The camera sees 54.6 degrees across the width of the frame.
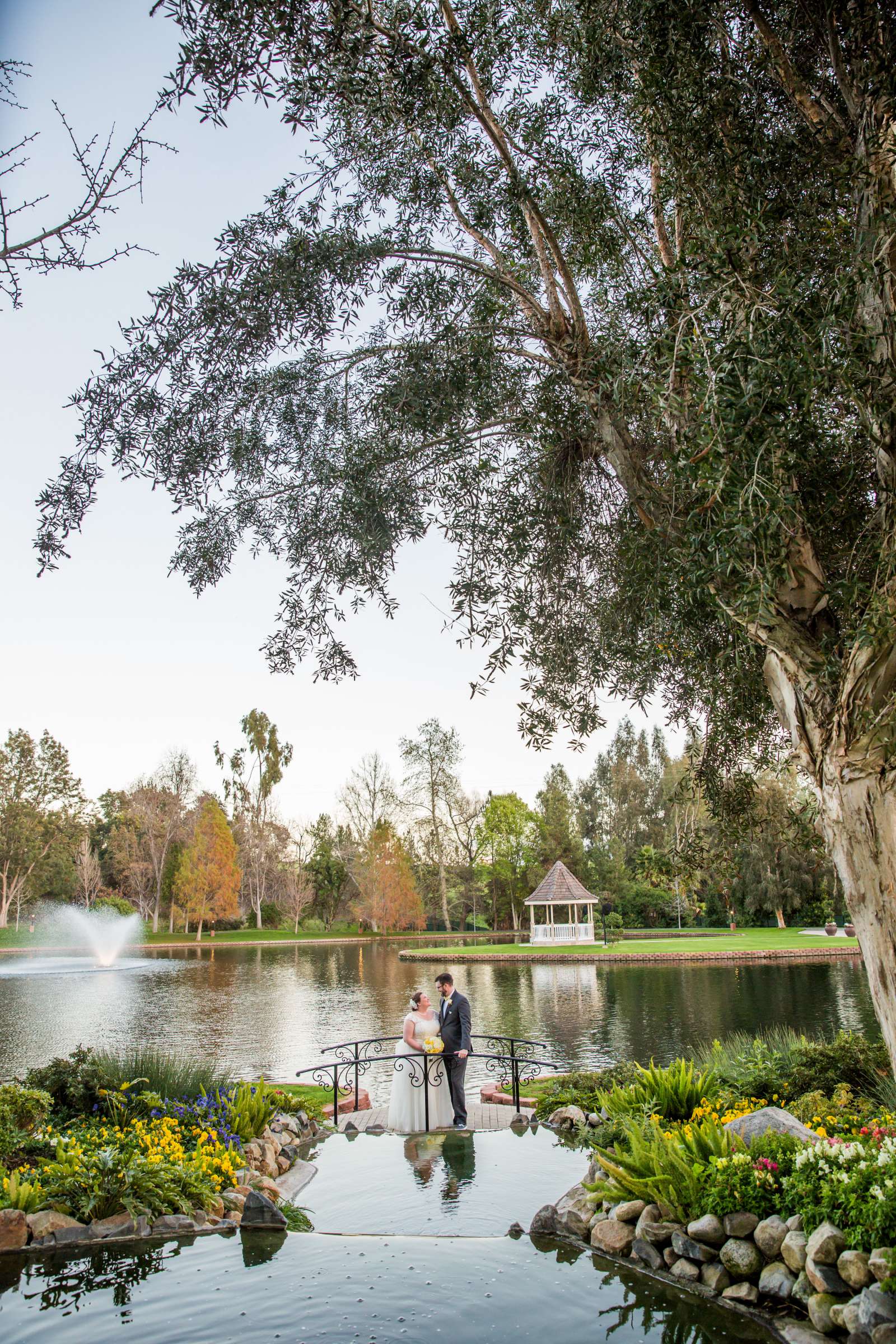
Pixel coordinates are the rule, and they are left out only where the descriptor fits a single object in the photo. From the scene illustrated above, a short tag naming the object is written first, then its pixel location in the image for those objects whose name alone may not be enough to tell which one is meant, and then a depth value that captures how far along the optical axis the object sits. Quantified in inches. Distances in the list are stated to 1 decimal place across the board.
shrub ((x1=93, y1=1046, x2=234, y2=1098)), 315.6
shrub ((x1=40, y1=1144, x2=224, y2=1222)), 224.5
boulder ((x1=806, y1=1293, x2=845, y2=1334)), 155.9
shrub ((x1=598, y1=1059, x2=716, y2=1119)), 293.1
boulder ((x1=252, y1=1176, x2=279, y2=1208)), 255.4
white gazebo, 1546.5
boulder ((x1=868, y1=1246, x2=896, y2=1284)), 151.9
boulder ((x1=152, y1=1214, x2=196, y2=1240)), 223.5
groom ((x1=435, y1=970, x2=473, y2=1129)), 351.9
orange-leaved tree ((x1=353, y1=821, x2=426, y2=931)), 1911.9
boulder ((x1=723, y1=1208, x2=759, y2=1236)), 186.5
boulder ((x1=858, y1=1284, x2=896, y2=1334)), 142.9
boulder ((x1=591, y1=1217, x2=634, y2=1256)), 205.3
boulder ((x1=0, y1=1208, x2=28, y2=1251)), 210.8
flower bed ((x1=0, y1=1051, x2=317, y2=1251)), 221.5
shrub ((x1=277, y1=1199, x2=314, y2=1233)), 229.0
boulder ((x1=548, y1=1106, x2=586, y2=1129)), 344.5
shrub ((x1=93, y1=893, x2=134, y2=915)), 1948.8
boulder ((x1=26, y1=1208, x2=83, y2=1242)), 215.9
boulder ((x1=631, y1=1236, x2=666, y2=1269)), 196.2
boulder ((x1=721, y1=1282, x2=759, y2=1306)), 174.6
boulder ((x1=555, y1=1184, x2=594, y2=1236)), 217.2
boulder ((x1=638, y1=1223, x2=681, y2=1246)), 199.6
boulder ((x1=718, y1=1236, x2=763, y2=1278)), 180.4
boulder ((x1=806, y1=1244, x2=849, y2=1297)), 159.5
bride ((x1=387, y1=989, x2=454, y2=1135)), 351.3
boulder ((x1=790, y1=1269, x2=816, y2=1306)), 164.4
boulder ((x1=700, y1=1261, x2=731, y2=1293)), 181.0
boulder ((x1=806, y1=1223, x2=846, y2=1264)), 164.1
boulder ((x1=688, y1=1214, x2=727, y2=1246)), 189.3
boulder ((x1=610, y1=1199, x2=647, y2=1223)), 209.5
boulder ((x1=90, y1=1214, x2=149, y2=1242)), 219.0
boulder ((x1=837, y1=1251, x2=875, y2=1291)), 156.8
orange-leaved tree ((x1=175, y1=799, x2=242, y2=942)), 1927.9
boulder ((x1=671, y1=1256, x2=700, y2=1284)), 187.6
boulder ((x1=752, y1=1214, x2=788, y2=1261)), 179.2
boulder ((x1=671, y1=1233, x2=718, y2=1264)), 189.3
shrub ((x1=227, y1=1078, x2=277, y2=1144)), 305.1
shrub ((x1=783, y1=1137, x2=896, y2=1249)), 159.6
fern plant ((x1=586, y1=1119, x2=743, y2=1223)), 201.6
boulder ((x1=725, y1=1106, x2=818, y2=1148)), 218.5
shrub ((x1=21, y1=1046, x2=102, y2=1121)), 291.4
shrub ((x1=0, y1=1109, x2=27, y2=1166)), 241.6
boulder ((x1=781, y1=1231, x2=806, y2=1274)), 171.0
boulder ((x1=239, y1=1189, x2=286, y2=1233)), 228.4
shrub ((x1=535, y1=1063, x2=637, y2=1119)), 366.9
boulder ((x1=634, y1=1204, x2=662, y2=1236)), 203.5
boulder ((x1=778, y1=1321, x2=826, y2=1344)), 154.5
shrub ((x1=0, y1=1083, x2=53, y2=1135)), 264.7
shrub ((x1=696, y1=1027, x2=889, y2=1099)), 317.1
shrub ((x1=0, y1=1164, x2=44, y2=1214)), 219.5
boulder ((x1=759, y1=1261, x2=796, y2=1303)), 170.7
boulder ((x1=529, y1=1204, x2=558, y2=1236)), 217.9
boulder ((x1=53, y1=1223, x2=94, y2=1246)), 215.0
